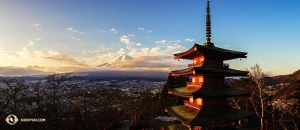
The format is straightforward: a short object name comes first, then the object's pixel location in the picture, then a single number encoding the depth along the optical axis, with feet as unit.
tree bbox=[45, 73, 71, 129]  78.12
